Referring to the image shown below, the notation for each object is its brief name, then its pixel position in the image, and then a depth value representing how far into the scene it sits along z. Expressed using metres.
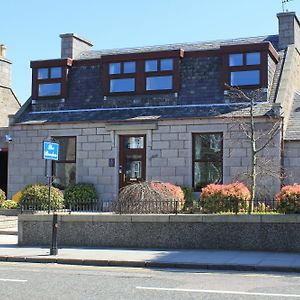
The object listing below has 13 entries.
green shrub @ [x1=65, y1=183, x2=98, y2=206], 23.36
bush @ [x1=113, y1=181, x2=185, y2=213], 16.09
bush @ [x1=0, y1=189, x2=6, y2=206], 24.02
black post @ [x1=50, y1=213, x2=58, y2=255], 14.13
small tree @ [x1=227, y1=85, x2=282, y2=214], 20.92
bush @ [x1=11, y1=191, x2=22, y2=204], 23.94
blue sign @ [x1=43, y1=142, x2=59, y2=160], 16.08
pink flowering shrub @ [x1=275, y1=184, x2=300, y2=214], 14.41
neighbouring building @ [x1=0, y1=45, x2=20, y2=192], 31.41
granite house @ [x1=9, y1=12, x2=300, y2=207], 22.36
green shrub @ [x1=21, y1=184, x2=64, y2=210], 21.39
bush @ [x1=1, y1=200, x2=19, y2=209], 23.50
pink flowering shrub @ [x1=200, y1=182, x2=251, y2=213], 15.58
